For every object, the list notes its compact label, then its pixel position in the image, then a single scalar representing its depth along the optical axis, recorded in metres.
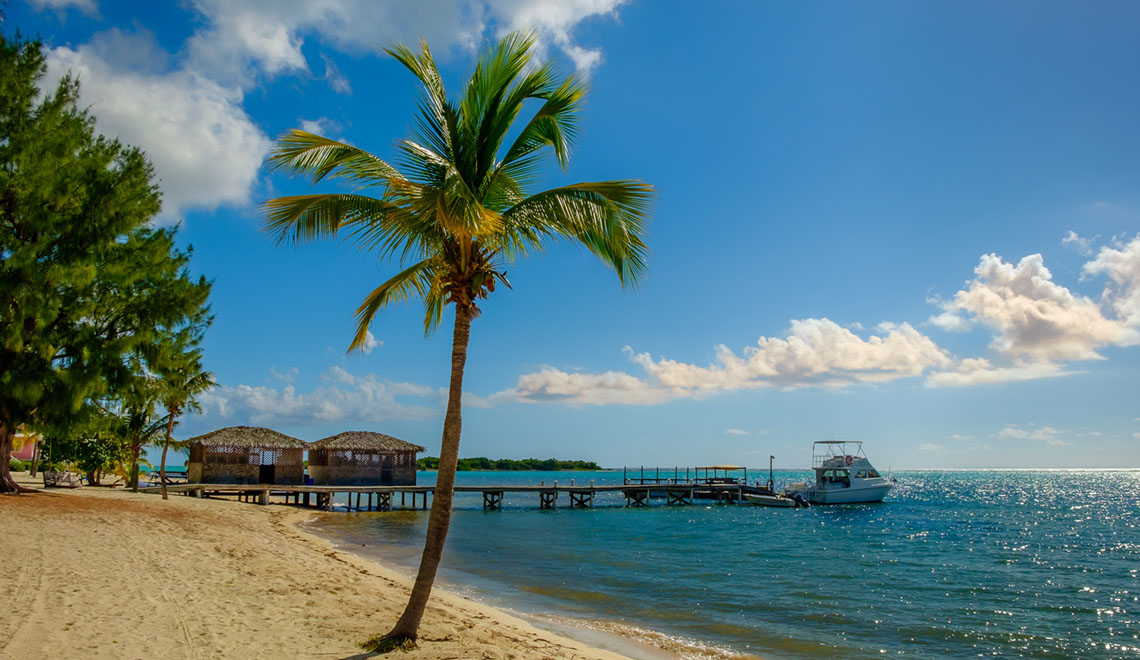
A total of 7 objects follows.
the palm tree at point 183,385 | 23.47
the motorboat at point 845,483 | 52.66
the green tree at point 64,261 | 17.64
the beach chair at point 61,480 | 27.81
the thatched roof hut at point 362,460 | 39.84
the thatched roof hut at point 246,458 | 36.56
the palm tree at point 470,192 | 7.23
